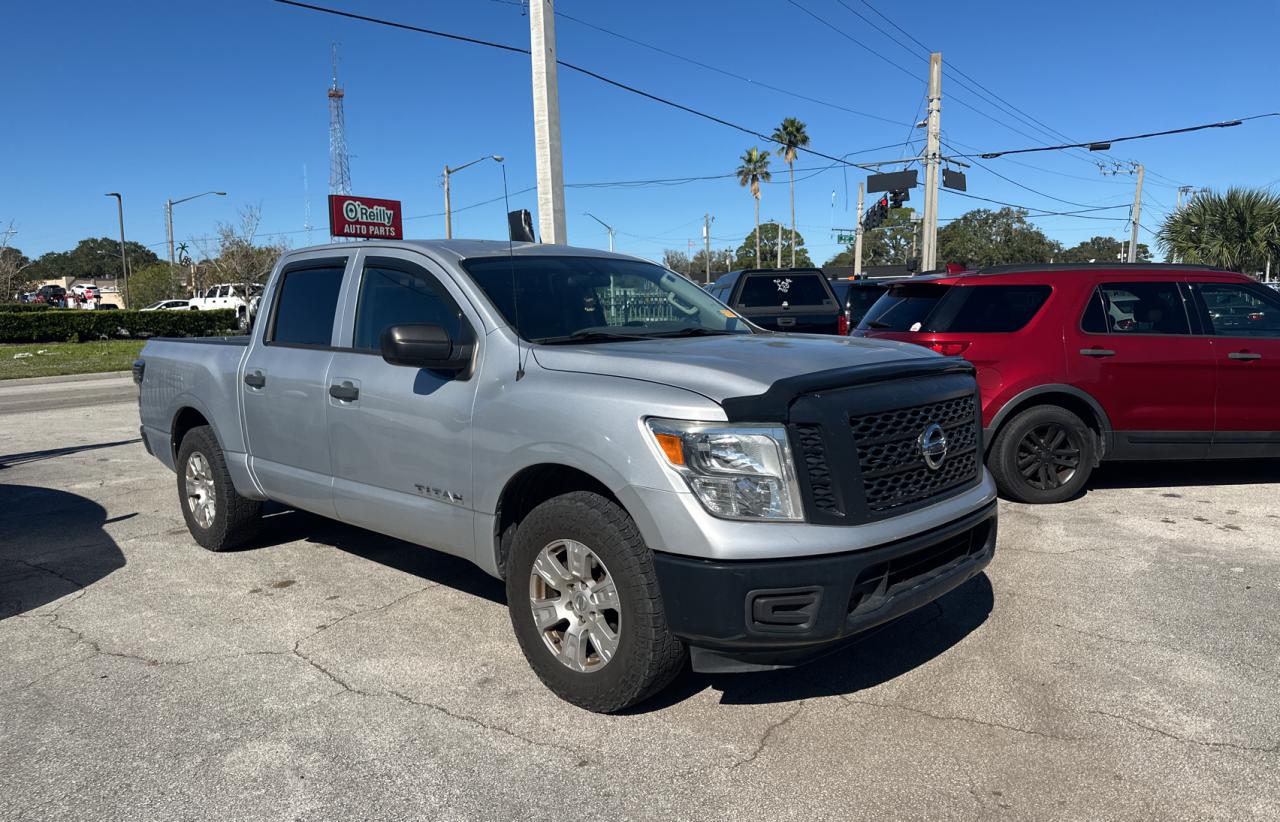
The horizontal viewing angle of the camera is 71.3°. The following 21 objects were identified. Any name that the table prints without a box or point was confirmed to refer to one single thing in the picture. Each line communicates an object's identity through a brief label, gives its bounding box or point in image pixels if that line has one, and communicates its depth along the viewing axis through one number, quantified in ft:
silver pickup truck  9.85
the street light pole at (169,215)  157.07
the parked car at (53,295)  201.98
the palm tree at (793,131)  214.83
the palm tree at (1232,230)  92.94
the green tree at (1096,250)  348.77
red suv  21.54
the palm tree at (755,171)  238.68
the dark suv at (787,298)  39.91
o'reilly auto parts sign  90.33
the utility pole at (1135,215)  154.61
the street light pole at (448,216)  101.19
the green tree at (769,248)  357.00
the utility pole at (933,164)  78.33
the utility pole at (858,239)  153.03
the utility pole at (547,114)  41.70
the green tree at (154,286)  182.09
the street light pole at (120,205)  149.07
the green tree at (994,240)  297.94
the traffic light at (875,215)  123.44
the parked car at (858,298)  54.44
